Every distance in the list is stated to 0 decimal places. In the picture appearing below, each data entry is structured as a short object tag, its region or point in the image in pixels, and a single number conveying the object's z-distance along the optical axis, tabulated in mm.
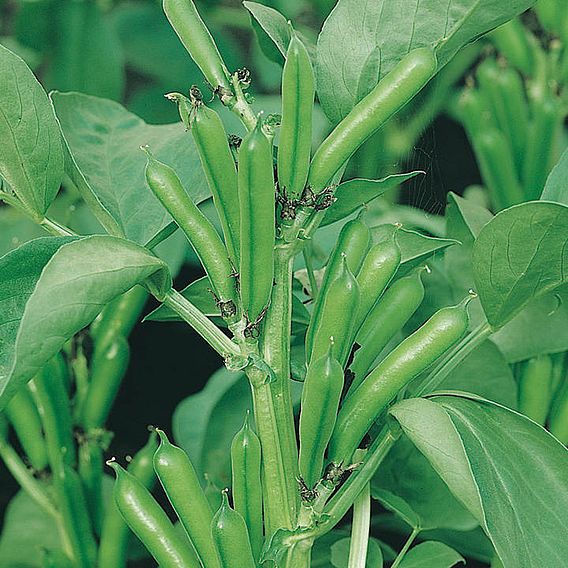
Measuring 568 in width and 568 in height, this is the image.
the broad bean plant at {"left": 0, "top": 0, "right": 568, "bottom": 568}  883
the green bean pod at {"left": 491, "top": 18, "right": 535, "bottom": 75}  1758
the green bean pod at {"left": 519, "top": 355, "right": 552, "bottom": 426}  1144
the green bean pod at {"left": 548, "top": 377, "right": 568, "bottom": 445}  1134
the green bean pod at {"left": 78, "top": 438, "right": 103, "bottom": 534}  1197
